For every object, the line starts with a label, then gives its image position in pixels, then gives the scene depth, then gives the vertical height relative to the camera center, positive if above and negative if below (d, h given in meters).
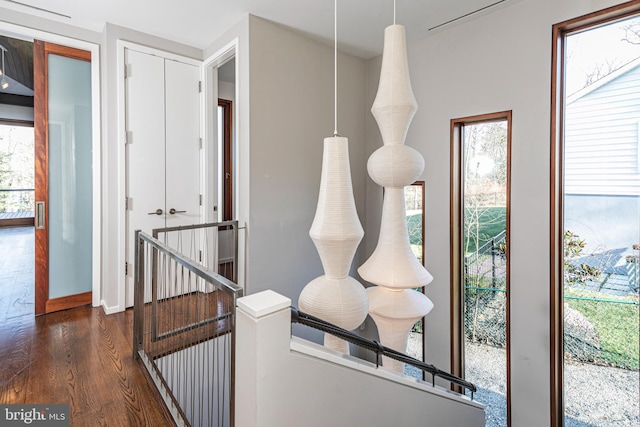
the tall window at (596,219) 2.30 -0.07
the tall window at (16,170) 6.66 +0.81
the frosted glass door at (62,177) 2.95 +0.30
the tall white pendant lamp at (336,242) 2.11 -0.22
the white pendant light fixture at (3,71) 3.86 +1.85
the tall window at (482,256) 2.88 -0.44
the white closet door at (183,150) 3.38 +0.62
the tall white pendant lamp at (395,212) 2.23 -0.02
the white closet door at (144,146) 3.16 +0.62
